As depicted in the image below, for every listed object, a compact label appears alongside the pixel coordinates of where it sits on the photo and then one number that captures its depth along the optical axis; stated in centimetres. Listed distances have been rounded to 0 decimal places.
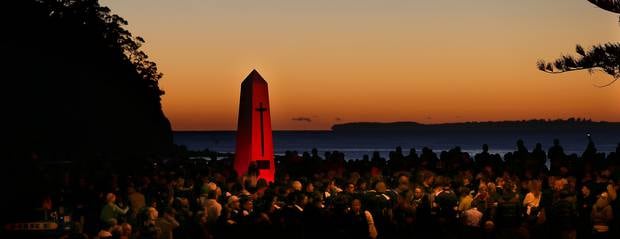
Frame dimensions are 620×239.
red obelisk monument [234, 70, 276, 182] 2822
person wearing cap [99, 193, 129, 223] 1681
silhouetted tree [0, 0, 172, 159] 6200
